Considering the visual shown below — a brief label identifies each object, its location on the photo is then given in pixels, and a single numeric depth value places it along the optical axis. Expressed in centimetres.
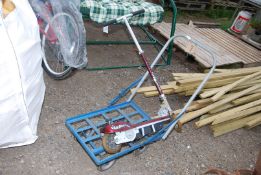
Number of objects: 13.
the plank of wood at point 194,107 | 336
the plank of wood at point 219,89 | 330
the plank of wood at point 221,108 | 341
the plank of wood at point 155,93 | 350
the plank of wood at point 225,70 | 394
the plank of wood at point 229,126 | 333
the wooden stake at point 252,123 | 345
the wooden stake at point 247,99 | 355
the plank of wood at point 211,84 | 348
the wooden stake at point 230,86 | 329
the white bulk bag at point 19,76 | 227
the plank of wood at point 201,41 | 420
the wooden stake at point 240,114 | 327
